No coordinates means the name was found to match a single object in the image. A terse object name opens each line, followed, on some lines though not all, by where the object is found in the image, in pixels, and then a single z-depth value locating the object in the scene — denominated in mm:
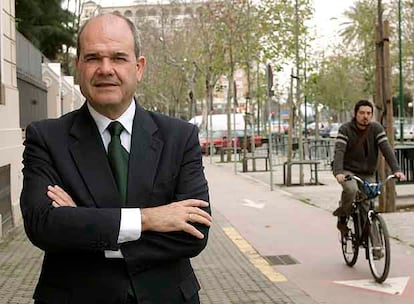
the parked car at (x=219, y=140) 38094
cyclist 7547
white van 44062
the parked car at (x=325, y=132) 64538
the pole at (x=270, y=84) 17375
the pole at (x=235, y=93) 26094
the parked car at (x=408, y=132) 51597
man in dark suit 2240
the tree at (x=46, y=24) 29609
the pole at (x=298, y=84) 18391
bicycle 6875
